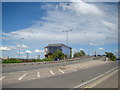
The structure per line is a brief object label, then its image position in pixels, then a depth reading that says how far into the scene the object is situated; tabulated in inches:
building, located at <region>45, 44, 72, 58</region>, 3899.3
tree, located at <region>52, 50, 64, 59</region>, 2749.9
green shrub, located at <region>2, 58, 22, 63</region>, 1538.9
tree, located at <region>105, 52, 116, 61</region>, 4716.5
